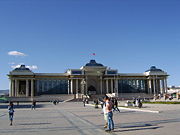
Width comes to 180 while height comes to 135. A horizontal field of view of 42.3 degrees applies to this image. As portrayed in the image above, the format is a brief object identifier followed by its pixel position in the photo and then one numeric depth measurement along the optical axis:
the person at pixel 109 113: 12.22
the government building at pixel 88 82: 96.25
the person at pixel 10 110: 16.15
